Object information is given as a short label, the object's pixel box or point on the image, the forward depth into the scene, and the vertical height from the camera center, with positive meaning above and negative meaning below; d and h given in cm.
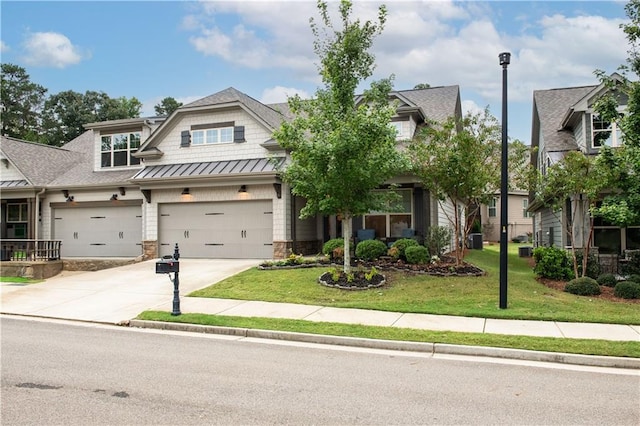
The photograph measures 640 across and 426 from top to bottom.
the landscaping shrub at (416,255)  1525 -130
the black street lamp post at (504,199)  1030 +35
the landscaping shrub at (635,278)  1266 -172
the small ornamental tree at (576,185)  1269 +83
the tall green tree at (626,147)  1202 +180
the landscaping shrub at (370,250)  1600 -120
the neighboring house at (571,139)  1593 +294
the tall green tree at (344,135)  1255 +218
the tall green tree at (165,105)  6688 +1570
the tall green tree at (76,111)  5359 +1219
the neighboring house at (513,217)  3991 -19
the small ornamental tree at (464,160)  1412 +171
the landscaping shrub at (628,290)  1169 -189
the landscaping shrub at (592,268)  1405 -159
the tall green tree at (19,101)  5584 +1385
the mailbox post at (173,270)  1021 -119
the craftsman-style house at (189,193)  1908 +97
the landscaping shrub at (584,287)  1220 -189
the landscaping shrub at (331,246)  1658 -110
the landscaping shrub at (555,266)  1408 -153
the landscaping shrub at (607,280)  1318 -184
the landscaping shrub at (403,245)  1619 -104
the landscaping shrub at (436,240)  1695 -91
